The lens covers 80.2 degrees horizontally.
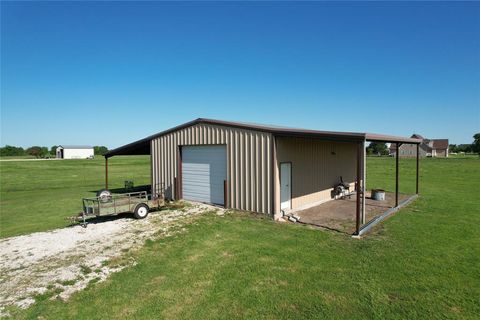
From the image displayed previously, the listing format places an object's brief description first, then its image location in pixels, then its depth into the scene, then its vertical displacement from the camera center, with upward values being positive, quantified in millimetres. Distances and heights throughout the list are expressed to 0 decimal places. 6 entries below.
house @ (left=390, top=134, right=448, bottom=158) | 81875 +423
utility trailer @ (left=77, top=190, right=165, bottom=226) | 9992 -1957
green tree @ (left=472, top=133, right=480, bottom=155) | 82950 +2385
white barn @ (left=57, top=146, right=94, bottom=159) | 82438 +601
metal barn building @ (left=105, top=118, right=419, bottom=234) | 10562 -504
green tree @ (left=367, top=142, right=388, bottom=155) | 108312 +732
